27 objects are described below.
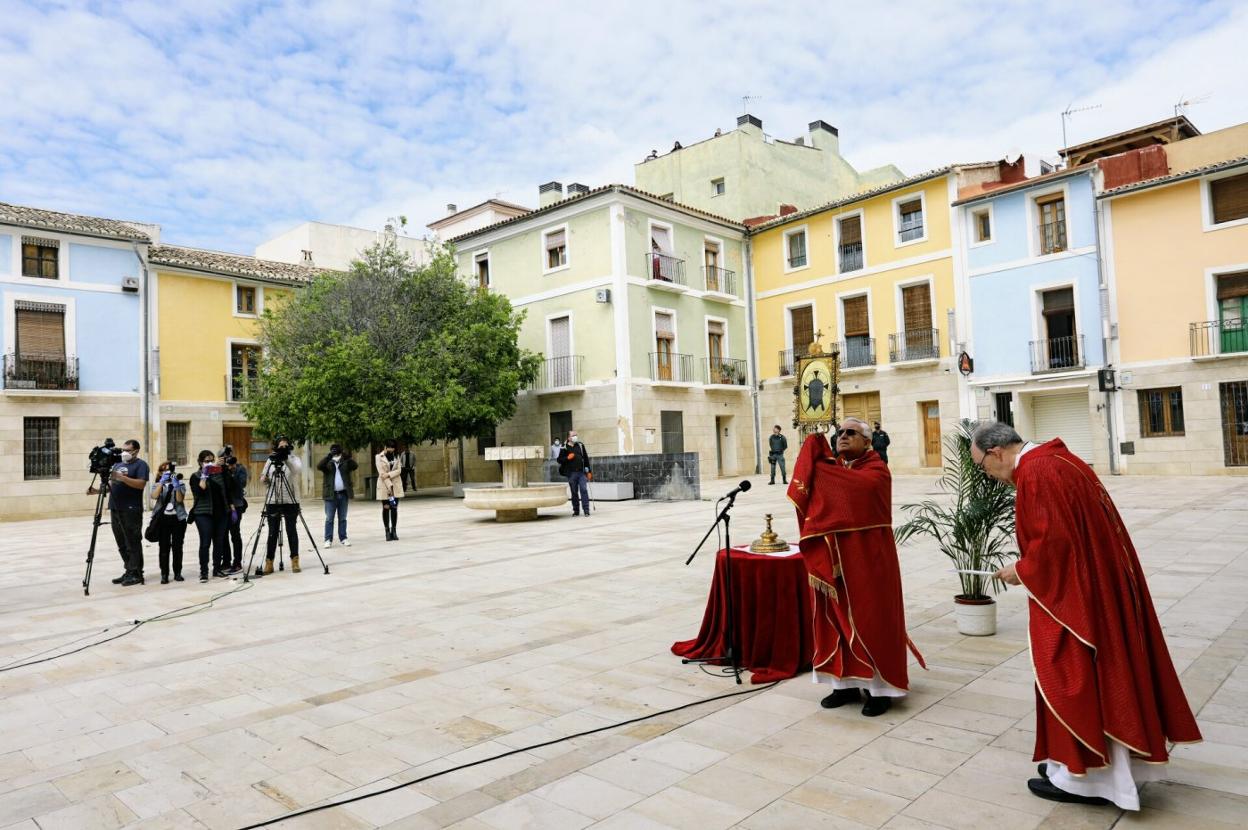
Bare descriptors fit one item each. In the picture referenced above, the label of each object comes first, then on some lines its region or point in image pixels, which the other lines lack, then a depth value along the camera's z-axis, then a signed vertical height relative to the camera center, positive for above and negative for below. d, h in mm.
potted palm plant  5438 -682
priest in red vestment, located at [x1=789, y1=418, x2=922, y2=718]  4102 -747
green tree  20672 +2545
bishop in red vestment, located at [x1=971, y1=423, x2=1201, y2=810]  2928 -837
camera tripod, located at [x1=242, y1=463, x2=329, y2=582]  9672 -412
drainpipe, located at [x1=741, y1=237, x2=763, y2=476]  28297 +3436
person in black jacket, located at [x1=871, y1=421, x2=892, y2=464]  17344 -199
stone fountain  14281 -816
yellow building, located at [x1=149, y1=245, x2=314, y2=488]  24188 +3606
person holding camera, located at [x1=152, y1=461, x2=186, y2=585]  9305 -602
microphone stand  4825 -1190
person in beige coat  12555 -521
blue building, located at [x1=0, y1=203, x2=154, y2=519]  21281 +3215
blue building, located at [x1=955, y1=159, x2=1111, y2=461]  21688 +3369
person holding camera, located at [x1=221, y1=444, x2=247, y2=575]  9852 -464
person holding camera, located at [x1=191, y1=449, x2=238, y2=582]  9523 -530
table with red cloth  4859 -1085
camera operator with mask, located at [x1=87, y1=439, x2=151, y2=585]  8969 -478
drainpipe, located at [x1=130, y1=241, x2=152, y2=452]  23391 +3712
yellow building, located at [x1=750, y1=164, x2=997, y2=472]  24250 +4138
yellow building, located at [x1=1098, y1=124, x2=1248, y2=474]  19641 +2710
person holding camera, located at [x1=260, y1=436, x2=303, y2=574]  9695 -481
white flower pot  5551 -1296
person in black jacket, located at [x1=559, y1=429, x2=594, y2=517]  15336 -464
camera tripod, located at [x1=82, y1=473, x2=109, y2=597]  8680 -940
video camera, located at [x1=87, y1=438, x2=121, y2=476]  9336 +75
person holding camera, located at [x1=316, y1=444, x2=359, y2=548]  11969 -507
